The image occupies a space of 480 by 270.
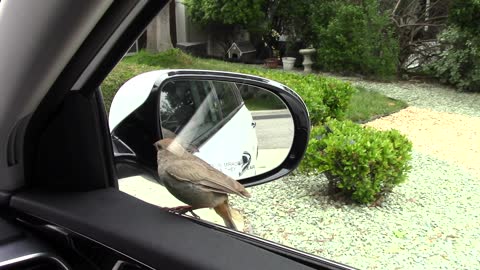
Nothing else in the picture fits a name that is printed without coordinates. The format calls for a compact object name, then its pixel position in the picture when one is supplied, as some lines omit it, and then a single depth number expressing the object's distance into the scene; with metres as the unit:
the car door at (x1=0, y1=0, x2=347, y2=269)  1.13
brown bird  1.26
